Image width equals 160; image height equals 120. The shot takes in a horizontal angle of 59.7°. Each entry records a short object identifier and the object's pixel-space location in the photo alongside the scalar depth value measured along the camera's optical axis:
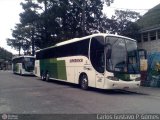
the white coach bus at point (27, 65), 19.03
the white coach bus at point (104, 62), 7.72
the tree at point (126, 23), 16.40
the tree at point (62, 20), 17.86
